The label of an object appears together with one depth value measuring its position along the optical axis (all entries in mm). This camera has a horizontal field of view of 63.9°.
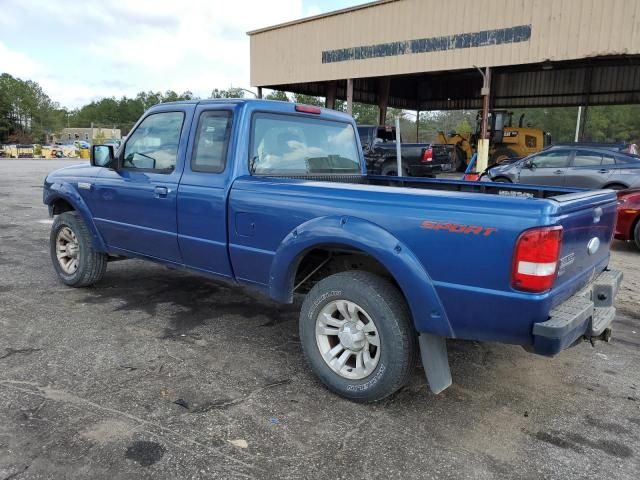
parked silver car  11586
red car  7790
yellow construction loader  22109
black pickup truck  16609
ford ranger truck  2539
